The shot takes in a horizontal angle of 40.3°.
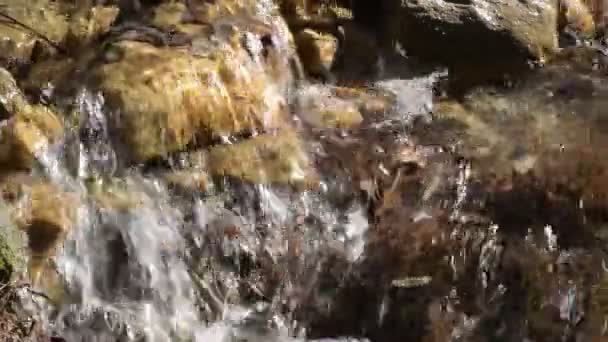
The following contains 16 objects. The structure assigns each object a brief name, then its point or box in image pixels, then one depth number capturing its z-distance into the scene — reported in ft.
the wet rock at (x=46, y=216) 13.39
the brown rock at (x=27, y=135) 14.46
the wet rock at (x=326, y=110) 17.94
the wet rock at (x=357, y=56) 20.62
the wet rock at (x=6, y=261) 11.89
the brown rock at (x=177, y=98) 15.57
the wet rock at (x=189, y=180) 15.25
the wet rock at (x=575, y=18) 22.84
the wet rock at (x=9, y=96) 14.94
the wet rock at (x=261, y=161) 15.60
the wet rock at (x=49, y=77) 16.20
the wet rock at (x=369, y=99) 18.67
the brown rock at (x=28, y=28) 17.46
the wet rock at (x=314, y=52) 20.12
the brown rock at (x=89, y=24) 18.42
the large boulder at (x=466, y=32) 20.44
